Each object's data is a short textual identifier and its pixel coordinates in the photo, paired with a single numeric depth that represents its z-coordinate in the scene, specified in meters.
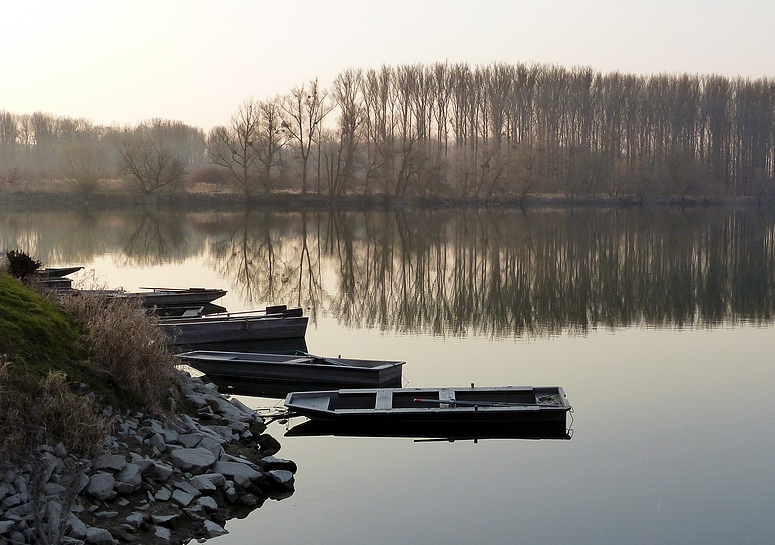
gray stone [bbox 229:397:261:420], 10.59
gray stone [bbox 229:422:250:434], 9.77
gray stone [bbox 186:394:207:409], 9.91
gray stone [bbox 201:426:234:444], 8.98
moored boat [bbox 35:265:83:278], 23.39
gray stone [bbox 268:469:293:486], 8.67
